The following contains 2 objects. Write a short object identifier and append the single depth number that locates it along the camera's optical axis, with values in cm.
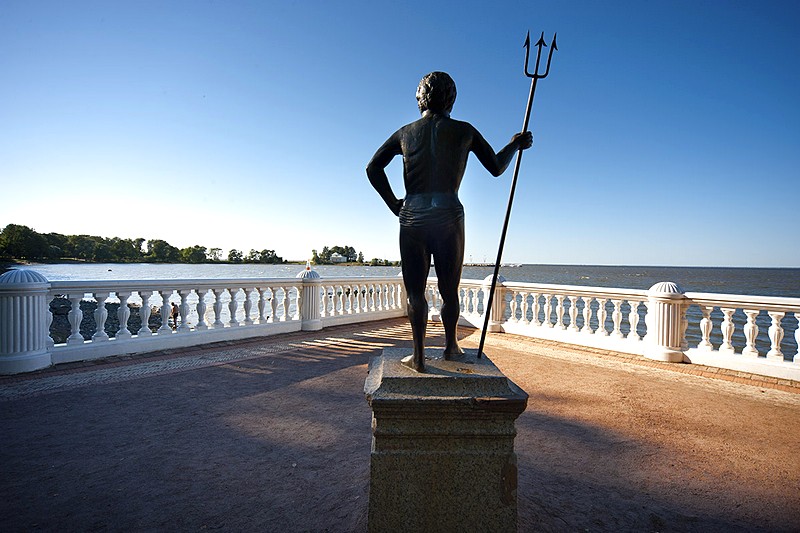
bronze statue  235
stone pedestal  213
